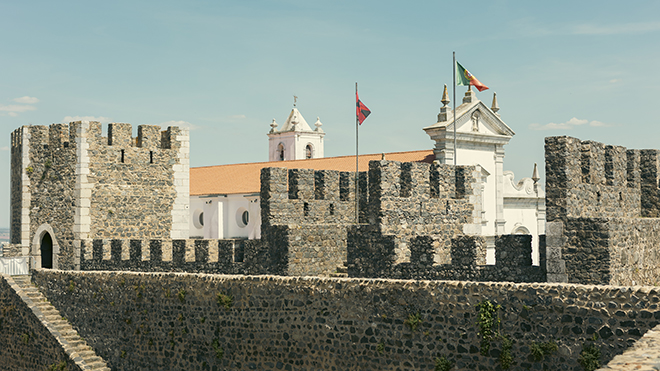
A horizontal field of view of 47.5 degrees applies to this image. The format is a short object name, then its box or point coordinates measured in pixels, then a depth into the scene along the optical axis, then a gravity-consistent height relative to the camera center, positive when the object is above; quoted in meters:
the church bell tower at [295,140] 50.22 +6.16
